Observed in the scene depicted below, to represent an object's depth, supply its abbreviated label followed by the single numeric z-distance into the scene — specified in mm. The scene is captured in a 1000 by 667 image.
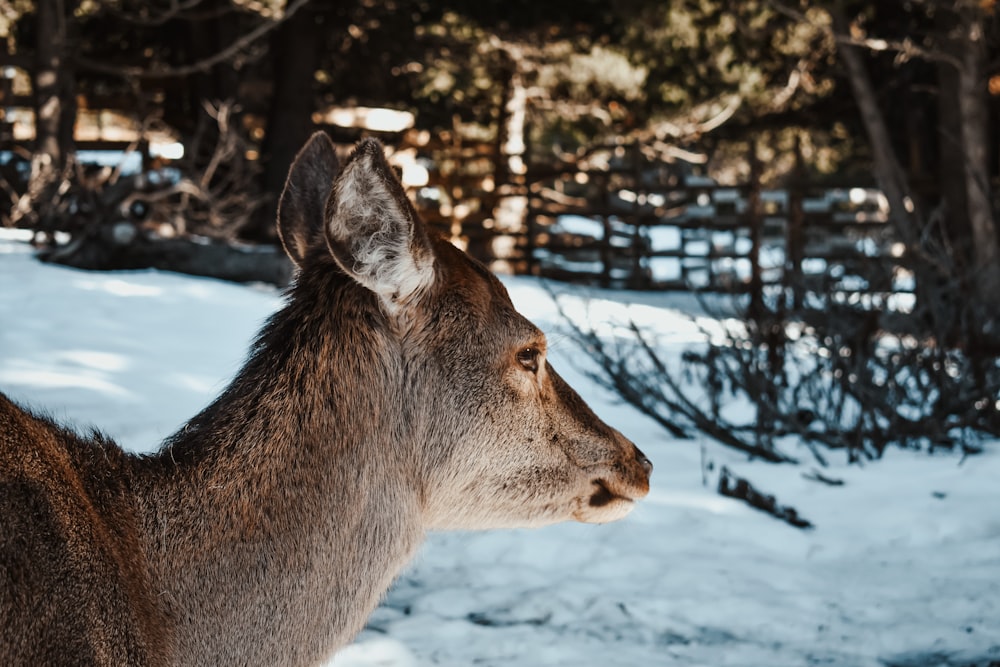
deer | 2330
